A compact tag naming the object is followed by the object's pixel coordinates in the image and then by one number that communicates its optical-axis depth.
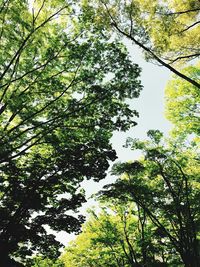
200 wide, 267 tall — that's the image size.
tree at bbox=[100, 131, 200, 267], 14.08
